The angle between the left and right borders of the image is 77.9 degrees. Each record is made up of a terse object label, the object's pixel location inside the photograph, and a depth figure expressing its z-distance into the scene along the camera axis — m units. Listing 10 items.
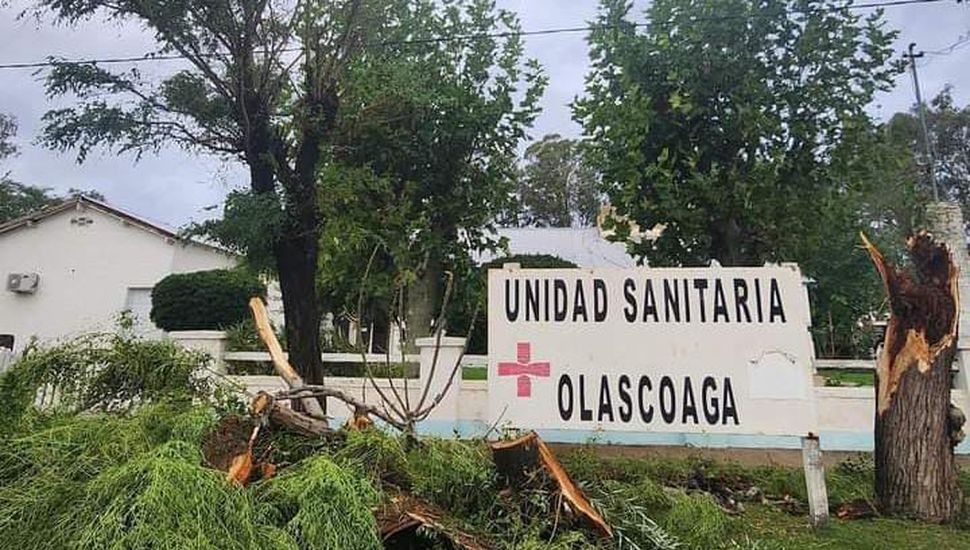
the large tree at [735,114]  7.41
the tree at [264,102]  6.15
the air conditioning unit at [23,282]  15.28
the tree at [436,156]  9.22
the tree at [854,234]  7.77
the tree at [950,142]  26.95
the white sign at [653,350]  4.12
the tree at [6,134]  21.06
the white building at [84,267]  15.16
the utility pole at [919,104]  7.53
